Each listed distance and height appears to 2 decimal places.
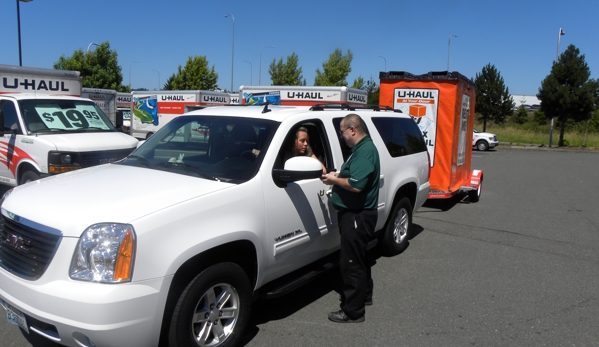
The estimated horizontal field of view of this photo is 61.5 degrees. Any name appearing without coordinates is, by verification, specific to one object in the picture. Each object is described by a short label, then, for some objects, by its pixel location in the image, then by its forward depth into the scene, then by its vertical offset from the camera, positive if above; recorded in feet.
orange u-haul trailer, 32.27 +0.60
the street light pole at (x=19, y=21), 74.38 +12.49
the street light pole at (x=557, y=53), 119.96 +17.04
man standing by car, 14.53 -2.85
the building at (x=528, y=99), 369.34 +16.55
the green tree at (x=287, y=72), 139.64 +11.68
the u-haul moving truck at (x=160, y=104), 80.84 +1.10
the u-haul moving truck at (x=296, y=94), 62.44 +2.51
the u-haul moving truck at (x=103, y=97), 76.64 +1.77
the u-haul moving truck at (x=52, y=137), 27.02 -1.72
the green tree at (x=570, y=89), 113.39 +7.72
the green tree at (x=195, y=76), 138.92 +9.91
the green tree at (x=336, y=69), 127.65 +11.71
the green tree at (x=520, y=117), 201.96 +1.72
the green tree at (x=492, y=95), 133.18 +6.63
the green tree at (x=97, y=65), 118.83 +10.11
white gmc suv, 10.18 -2.81
